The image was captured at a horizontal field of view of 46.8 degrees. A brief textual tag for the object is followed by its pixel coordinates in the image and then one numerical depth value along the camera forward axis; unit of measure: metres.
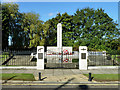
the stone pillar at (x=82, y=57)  13.80
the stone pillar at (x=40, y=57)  13.72
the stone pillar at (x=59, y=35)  22.33
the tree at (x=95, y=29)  35.53
